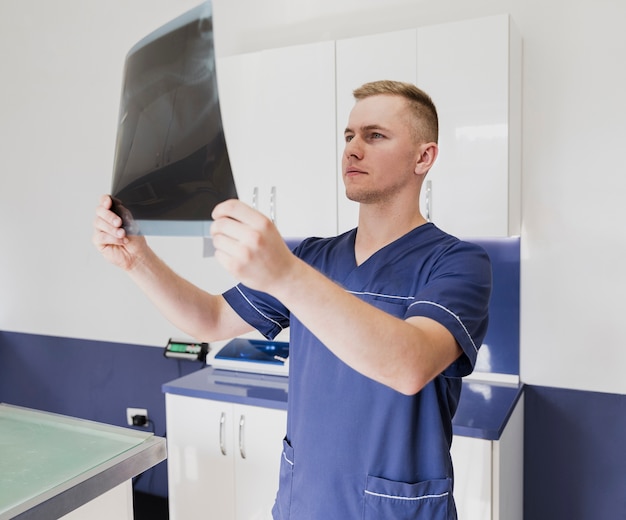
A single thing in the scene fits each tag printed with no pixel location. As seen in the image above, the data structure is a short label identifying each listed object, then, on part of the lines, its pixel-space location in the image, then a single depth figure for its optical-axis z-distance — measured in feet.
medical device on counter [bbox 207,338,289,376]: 8.34
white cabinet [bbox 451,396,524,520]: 6.22
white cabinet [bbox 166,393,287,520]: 7.40
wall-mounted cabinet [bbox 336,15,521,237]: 6.64
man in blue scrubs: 3.58
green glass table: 4.24
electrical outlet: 10.46
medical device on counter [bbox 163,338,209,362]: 9.59
